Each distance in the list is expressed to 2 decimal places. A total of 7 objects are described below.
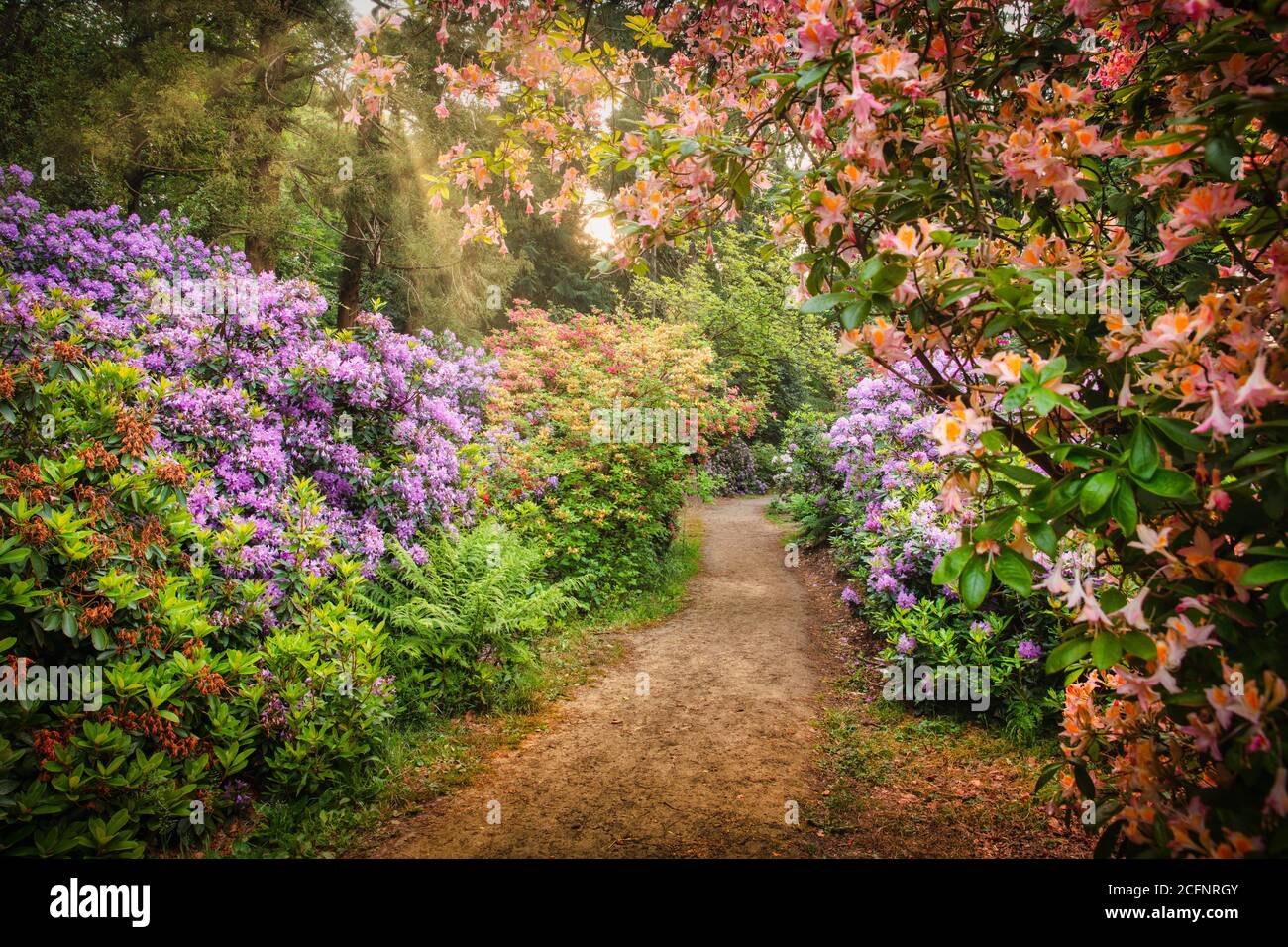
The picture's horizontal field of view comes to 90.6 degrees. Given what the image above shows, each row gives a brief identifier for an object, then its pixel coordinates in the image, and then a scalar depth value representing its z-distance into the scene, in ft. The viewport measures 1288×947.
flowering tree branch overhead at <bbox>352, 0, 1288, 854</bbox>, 3.71
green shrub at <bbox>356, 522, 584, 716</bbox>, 13.37
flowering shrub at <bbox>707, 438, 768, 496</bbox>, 51.34
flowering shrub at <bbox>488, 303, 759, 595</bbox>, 22.06
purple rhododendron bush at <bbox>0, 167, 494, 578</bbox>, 12.29
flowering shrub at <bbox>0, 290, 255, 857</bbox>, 7.36
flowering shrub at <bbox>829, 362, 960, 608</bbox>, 15.93
